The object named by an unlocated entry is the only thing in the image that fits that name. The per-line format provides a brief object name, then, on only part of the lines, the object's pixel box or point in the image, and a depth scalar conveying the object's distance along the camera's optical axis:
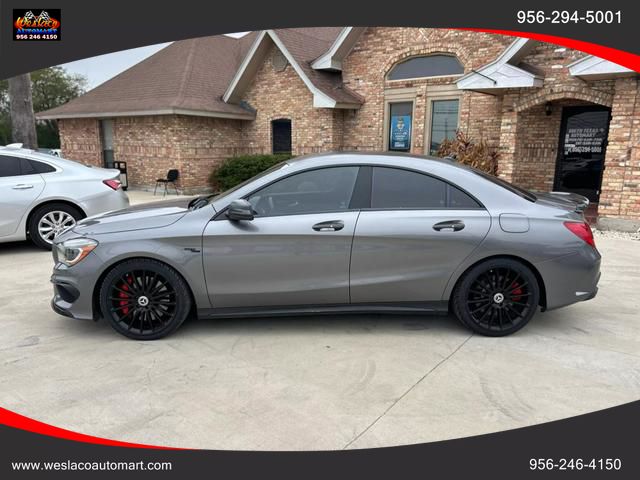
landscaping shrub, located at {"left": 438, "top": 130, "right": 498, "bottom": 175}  12.27
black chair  15.53
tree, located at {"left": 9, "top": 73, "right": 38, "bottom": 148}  13.48
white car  7.22
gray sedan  4.17
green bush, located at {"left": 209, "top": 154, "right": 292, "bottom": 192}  15.38
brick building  10.35
